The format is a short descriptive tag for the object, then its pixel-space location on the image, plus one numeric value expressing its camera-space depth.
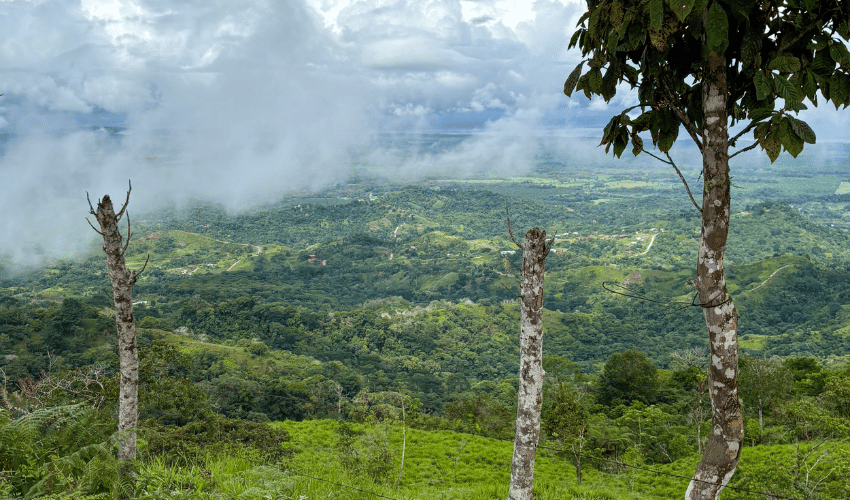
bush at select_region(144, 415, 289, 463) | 17.44
